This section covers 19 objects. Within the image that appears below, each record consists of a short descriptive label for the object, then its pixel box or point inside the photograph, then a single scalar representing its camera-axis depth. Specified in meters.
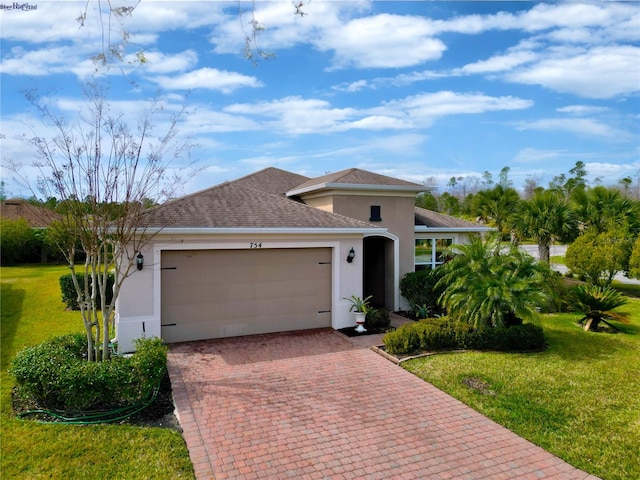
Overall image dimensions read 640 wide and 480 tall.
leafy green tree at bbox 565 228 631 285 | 17.62
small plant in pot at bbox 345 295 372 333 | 12.80
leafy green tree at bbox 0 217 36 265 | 32.12
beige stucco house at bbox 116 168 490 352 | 11.11
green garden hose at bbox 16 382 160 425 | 7.02
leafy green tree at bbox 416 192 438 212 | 53.94
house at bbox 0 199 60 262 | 34.41
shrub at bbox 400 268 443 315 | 15.02
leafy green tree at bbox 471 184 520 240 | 25.17
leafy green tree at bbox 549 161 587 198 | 74.06
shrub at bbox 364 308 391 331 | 13.15
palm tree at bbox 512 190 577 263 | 20.98
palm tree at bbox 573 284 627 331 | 13.12
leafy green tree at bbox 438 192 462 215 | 58.60
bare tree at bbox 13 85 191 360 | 8.45
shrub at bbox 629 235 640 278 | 17.59
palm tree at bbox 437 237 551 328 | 10.91
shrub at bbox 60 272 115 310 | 16.39
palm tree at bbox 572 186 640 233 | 21.27
